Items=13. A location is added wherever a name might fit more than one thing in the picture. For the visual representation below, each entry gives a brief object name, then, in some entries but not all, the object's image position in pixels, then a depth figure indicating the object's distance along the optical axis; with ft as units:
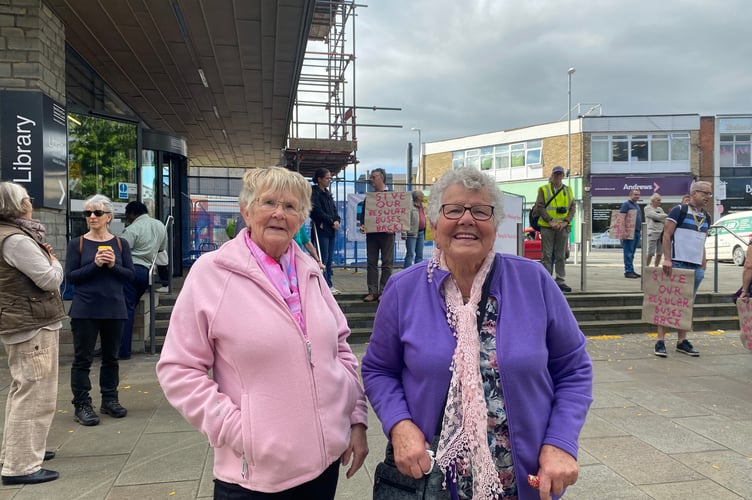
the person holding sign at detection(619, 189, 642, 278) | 38.09
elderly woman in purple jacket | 5.42
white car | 61.05
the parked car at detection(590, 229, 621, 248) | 110.22
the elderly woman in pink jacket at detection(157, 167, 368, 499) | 5.38
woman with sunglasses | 13.75
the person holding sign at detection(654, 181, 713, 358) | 20.43
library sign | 19.93
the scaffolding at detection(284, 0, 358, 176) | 45.11
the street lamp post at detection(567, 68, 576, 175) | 111.04
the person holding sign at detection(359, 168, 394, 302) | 26.16
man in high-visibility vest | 27.81
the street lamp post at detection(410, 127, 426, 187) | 150.51
